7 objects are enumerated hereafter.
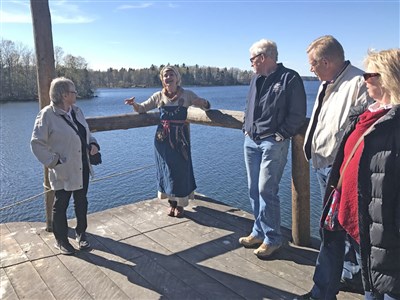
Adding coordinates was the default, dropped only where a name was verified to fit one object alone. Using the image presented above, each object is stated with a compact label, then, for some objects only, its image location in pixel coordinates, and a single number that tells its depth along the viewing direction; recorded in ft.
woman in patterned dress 13.20
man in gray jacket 7.61
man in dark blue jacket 9.69
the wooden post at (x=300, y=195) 10.74
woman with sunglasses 5.61
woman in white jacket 10.10
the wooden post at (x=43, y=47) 11.51
